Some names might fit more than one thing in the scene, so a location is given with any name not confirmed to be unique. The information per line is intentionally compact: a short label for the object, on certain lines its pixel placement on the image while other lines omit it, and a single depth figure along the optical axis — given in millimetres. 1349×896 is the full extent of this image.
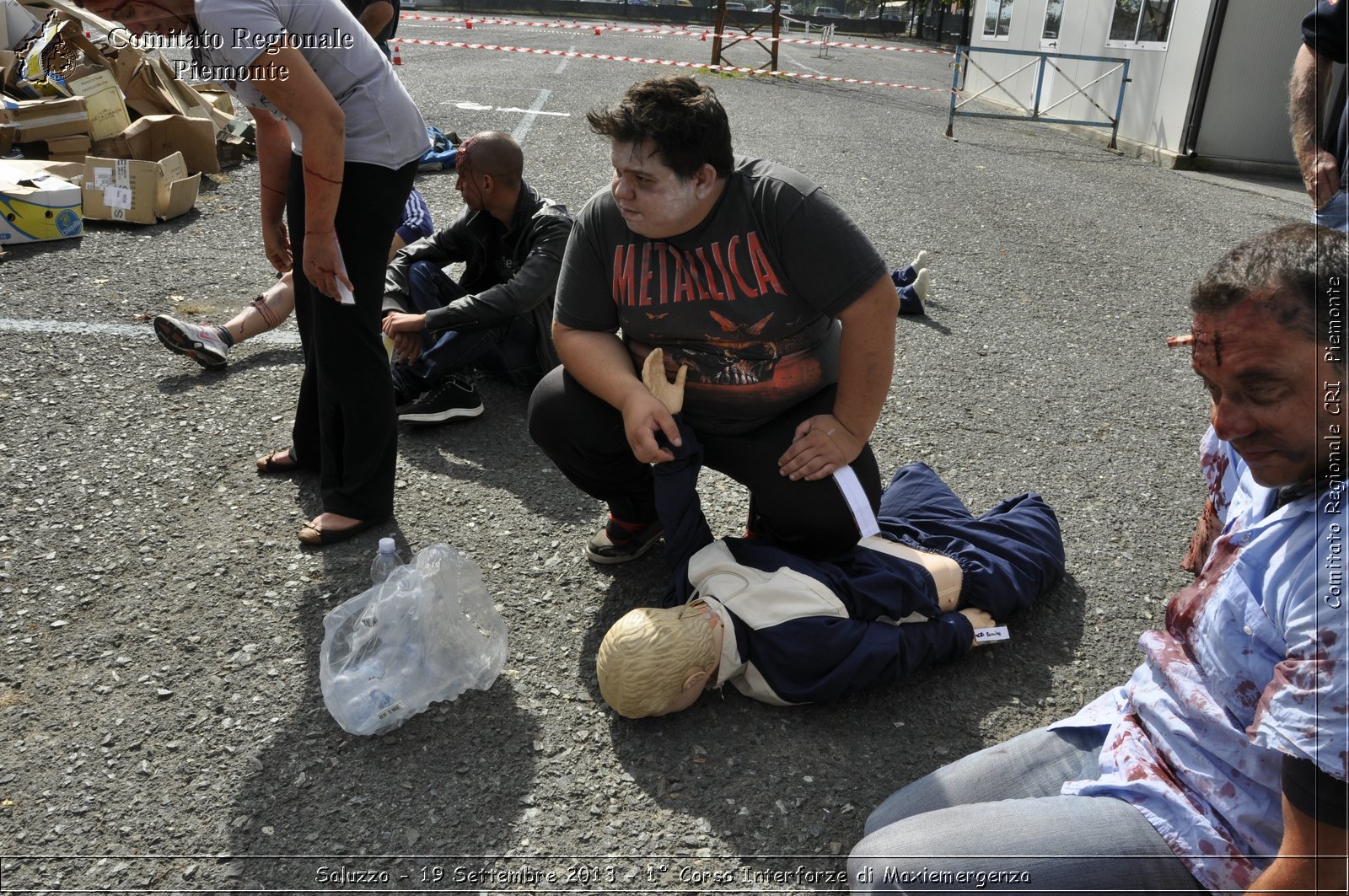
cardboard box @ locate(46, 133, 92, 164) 6727
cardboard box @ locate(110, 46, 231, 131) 7199
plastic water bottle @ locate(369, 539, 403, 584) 2574
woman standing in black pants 2340
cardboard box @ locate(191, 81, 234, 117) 8523
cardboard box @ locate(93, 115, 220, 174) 6801
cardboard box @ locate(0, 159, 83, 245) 5582
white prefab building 10625
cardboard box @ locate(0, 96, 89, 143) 6605
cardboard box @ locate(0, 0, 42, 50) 7734
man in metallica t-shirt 2387
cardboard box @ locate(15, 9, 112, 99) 7102
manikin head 2262
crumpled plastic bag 2289
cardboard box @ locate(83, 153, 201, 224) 6121
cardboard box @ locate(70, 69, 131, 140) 6754
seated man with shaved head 3805
